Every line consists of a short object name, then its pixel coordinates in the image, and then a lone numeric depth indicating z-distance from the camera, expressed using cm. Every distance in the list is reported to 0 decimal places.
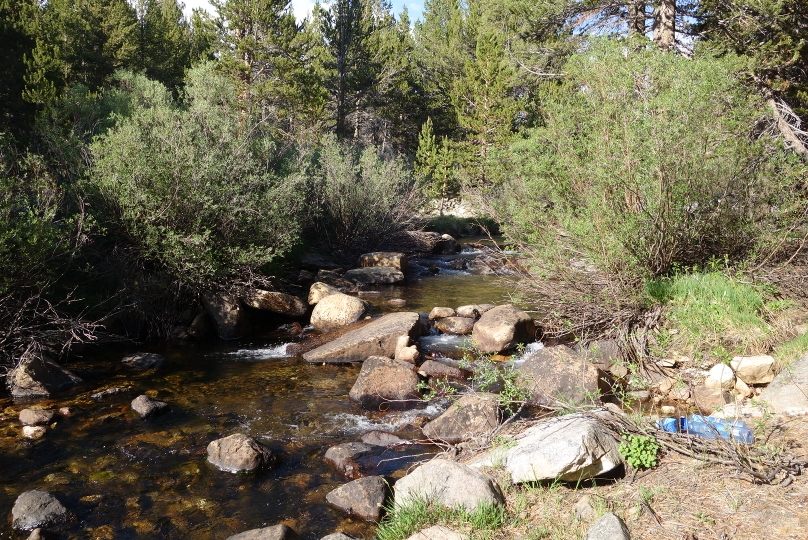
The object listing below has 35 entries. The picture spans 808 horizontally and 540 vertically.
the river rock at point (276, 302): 1128
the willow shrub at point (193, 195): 1013
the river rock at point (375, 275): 1544
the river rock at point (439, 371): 838
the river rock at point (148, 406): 705
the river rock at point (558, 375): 695
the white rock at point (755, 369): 653
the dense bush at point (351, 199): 1742
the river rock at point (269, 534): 450
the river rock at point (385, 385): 754
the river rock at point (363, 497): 501
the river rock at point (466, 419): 620
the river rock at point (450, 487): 405
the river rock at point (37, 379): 753
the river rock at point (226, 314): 1081
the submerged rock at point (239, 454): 582
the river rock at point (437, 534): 380
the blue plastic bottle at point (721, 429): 436
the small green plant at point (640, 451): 417
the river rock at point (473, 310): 1145
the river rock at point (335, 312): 1137
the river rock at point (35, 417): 671
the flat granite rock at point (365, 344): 944
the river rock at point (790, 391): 502
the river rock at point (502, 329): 948
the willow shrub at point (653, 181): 767
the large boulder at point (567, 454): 409
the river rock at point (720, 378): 665
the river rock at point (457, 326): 1081
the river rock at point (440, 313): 1162
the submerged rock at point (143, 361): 895
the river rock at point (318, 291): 1227
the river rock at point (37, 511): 482
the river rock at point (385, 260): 1691
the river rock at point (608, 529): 337
